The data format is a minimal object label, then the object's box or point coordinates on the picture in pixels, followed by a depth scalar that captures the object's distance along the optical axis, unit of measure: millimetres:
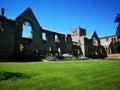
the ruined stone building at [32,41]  17902
